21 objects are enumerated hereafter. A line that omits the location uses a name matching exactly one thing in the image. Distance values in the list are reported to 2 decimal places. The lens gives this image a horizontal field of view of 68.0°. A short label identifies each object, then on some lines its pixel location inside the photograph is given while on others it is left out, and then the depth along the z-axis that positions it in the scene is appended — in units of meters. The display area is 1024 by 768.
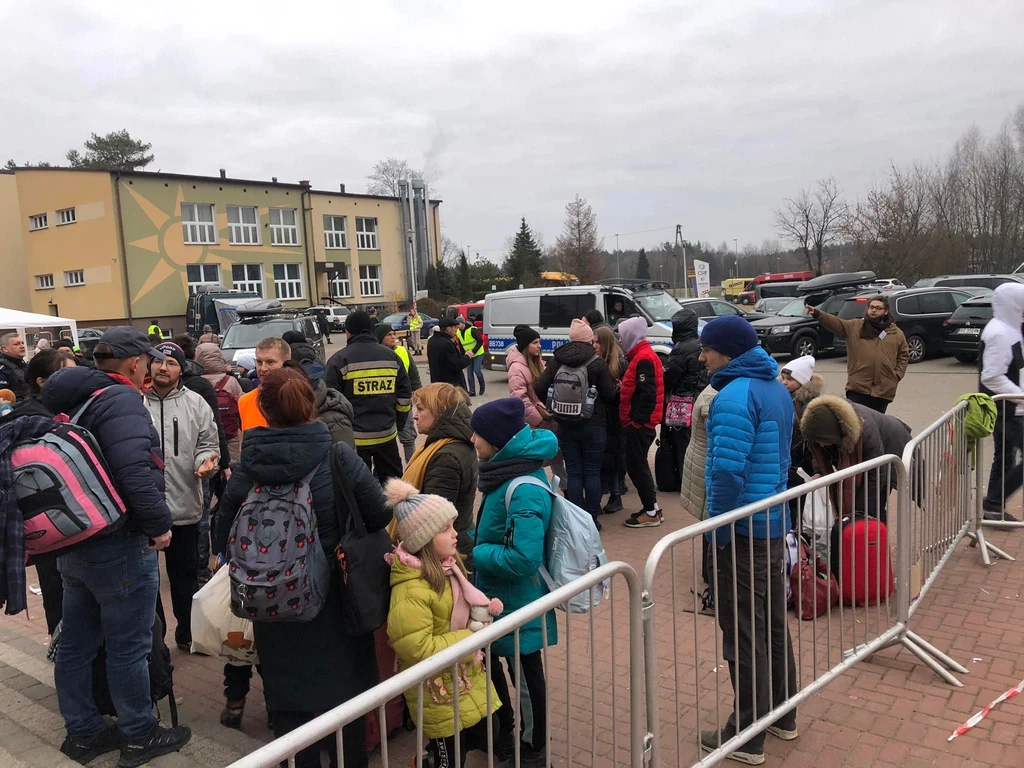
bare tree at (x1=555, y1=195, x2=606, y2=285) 45.50
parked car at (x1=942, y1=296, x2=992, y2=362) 16.47
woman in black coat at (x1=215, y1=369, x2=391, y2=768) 2.80
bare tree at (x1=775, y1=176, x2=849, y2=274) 43.16
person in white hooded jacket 6.04
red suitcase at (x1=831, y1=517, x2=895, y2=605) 4.18
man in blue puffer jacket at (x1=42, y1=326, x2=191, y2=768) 3.20
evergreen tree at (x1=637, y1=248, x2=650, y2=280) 81.50
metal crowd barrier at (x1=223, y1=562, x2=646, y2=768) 1.71
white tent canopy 14.94
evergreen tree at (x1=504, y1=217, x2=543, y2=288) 54.67
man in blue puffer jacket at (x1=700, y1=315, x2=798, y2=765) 3.27
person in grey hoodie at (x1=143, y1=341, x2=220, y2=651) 4.45
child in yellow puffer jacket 2.73
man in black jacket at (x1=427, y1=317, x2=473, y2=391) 11.04
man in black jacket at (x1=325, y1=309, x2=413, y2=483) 5.99
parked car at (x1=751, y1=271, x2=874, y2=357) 19.59
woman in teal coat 3.02
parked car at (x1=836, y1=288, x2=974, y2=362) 18.23
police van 15.95
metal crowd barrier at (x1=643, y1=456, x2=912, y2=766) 3.08
